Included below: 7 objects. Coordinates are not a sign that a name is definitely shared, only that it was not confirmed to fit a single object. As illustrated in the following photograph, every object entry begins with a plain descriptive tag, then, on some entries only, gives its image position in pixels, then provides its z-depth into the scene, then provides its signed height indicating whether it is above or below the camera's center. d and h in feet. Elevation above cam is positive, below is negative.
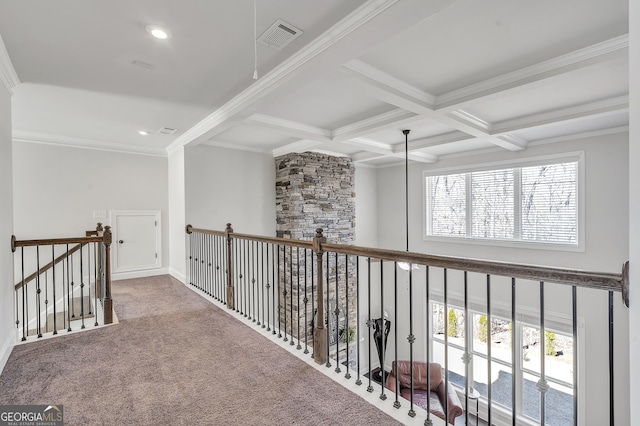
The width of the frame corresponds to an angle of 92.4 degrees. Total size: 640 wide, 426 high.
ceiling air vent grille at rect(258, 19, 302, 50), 6.94 +4.19
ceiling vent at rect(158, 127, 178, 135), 14.85 +4.10
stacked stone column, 19.56 +0.51
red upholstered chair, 15.24 -10.05
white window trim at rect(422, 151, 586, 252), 15.90 +0.65
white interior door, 17.52 -1.58
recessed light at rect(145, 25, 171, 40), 7.04 +4.26
